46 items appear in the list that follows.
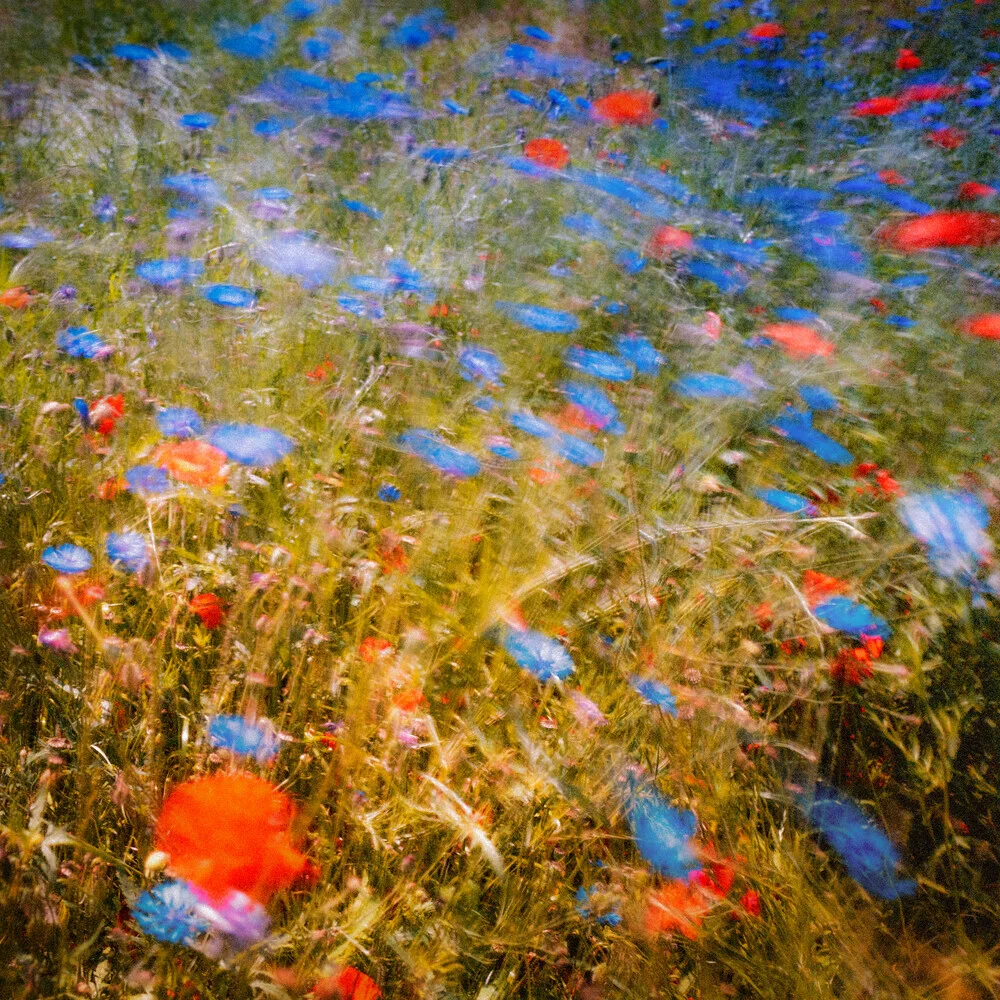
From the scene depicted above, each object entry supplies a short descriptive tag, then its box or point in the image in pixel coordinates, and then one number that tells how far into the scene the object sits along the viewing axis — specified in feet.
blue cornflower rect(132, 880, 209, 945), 2.12
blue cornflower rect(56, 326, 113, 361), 3.85
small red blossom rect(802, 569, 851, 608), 3.08
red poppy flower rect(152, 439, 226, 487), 3.28
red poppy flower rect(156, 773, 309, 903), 2.29
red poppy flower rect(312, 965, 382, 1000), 2.29
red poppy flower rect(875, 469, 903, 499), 3.91
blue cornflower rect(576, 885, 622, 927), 2.54
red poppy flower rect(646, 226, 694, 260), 5.16
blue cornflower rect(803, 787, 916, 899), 2.68
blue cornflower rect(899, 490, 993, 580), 2.83
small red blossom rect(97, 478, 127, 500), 3.33
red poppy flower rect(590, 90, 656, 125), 8.33
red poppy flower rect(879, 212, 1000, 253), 5.10
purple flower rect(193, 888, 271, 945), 2.09
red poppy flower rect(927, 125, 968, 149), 7.52
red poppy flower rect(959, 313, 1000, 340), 4.46
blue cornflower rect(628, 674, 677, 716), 2.64
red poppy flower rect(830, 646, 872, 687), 3.26
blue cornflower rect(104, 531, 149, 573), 3.05
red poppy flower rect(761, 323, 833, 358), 4.21
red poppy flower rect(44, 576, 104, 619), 2.97
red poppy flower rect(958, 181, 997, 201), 6.51
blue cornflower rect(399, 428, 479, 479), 3.40
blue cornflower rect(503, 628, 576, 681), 2.85
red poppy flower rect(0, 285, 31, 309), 4.23
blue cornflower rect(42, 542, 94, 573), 2.98
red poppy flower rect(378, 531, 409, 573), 3.36
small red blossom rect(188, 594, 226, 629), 3.21
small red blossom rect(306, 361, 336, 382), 4.46
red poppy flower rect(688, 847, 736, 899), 2.54
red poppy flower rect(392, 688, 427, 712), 3.00
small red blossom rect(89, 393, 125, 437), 3.27
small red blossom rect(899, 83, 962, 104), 8.20
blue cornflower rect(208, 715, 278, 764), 2.60
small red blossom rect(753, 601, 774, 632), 3.03
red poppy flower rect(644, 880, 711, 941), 2.38
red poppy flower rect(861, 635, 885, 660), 3.31
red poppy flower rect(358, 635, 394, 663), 3.04
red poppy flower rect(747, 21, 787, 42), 11.22
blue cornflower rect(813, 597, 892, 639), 2.98
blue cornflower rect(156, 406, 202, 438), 3.65
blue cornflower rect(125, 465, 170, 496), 3.18
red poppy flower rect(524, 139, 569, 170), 6.38
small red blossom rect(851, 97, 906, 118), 8.13
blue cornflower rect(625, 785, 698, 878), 2.52
